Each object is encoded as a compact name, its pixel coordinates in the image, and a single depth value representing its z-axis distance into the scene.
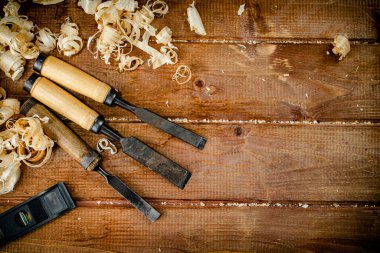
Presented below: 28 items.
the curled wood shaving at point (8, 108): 1.18
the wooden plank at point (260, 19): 1.25
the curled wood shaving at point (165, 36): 1.23
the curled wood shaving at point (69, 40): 1.22
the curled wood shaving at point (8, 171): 1.17
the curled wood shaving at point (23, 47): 1.19
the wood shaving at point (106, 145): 1.22
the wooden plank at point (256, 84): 1.24
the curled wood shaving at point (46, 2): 1.24
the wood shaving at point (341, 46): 1.23
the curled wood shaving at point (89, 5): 1.21
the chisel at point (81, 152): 1.17
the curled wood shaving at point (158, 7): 1.24
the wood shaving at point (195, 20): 1.24
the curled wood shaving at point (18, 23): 1.20
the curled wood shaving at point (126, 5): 1.18
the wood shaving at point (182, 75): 1.25
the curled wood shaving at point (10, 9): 1.22
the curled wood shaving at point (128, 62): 1.23
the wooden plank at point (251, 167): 1.23
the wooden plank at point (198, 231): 1.22
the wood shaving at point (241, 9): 1.25
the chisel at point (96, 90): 1.17
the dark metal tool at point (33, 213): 1.19
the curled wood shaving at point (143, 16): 1.22
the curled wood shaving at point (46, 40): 1.22
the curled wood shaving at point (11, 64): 1.20
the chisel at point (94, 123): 1.17
